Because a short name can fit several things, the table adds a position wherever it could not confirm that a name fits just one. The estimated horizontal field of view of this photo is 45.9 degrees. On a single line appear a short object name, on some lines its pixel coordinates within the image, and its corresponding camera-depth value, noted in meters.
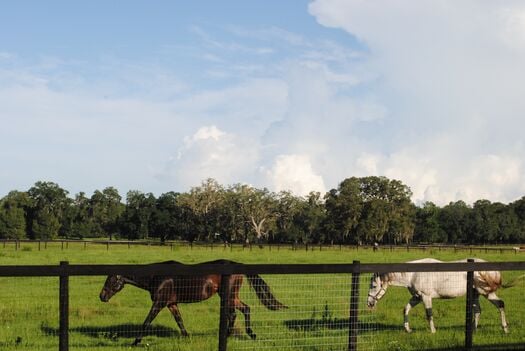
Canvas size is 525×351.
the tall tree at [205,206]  129.50
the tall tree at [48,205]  131.00
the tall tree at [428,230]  143.38
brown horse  11.12
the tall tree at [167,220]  138.62
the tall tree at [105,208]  158.00
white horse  13.03
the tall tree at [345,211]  112.12
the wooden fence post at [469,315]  9.48
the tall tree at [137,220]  140.75
